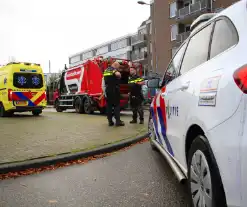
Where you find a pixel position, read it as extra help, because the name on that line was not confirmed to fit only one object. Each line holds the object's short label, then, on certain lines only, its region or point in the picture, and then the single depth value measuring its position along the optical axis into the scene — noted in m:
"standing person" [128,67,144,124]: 6.73
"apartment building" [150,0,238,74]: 20.97
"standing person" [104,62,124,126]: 6.26
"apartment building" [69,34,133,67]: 41.12
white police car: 1.23
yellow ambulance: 9.59
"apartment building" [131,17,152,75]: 31.18
